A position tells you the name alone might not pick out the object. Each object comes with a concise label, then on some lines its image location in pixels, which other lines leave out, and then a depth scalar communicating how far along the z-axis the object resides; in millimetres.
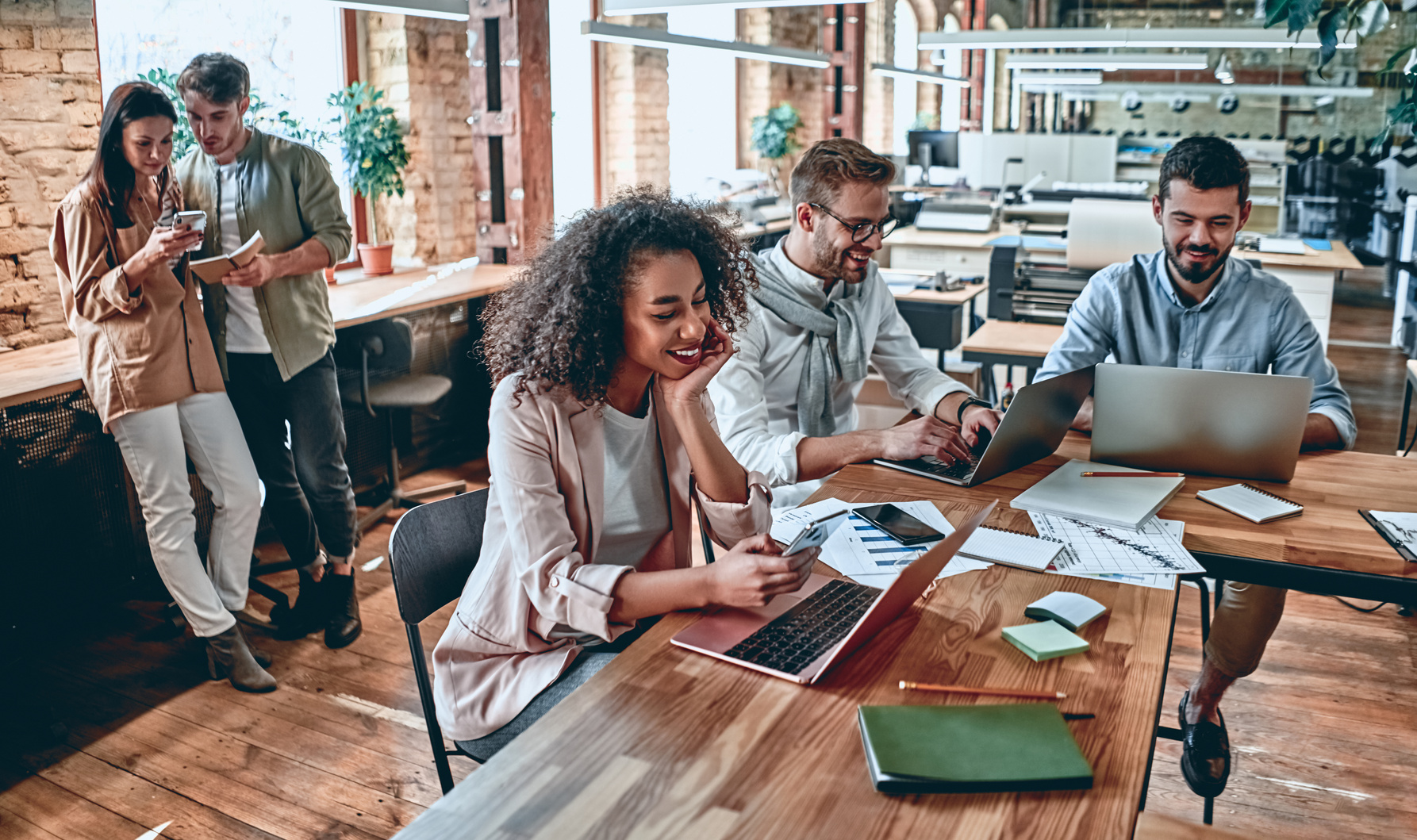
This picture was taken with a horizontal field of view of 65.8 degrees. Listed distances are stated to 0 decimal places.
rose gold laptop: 1361
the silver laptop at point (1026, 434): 2041
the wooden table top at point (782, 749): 1076
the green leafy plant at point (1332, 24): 2750
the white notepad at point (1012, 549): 1769
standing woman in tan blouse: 2711
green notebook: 1128
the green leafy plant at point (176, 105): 3902
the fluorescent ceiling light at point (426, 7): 3641
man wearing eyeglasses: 2311
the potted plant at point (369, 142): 4438
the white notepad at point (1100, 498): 1935
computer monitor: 9367
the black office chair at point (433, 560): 1715
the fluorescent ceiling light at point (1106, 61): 8258
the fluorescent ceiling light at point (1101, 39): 6075
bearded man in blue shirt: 2443
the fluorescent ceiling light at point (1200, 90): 12305
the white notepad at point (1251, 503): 1942
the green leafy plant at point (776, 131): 8133
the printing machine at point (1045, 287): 4188
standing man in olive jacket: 3078
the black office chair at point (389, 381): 3959
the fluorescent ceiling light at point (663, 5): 4113
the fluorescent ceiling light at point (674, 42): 4613
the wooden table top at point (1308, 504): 1781
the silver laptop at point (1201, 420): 2037
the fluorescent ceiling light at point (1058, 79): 10891
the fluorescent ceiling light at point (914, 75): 7902
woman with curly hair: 1578
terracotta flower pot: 4824
